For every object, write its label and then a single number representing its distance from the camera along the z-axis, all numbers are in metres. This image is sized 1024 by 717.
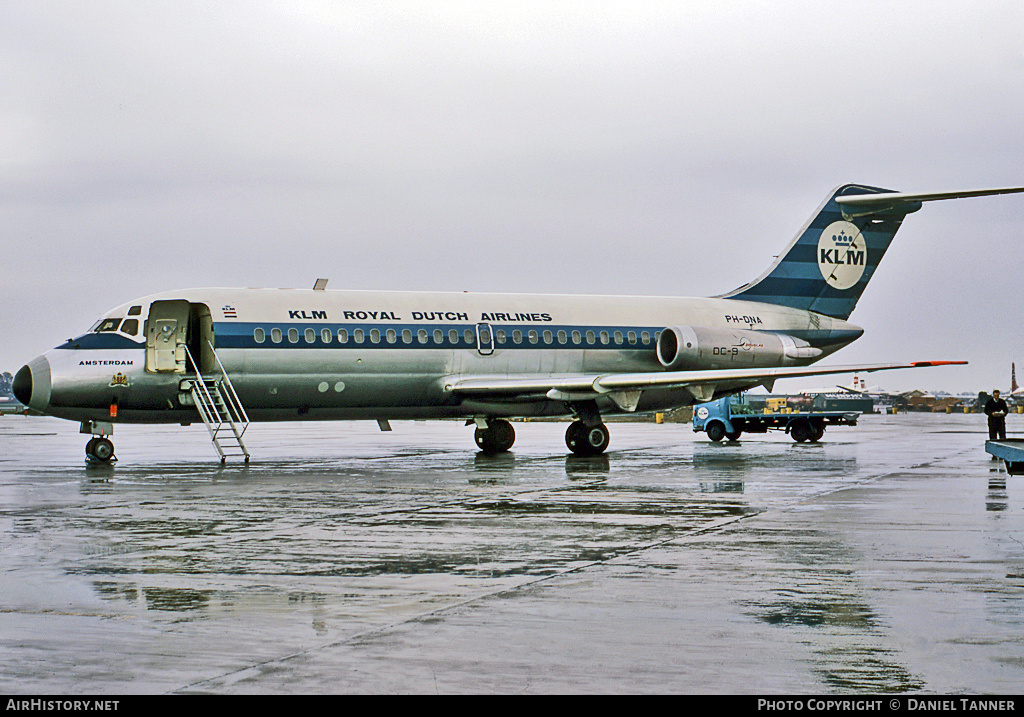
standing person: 25.84
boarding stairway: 22.03
